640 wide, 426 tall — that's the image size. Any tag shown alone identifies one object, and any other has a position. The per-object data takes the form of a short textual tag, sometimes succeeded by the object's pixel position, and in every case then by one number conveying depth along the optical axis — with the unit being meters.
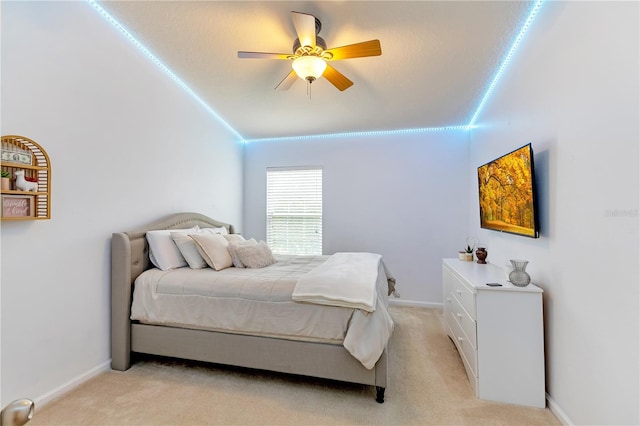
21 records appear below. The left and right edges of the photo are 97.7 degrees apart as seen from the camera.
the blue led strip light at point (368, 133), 4.21
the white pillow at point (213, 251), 2.56
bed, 1.90
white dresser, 1.85
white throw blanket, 1.88
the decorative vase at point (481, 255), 2.91
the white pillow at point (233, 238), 3.01
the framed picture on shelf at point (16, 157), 1.58
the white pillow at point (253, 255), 2.67
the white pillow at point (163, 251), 2.50
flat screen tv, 1.99
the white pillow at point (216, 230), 3.20
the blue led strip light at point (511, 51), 1.97
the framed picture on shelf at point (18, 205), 1.56
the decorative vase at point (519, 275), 1.93
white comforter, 1.86
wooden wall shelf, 1.57
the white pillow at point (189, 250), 2.60
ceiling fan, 1.90
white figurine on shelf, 1.63
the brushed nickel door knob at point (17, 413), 0.61
